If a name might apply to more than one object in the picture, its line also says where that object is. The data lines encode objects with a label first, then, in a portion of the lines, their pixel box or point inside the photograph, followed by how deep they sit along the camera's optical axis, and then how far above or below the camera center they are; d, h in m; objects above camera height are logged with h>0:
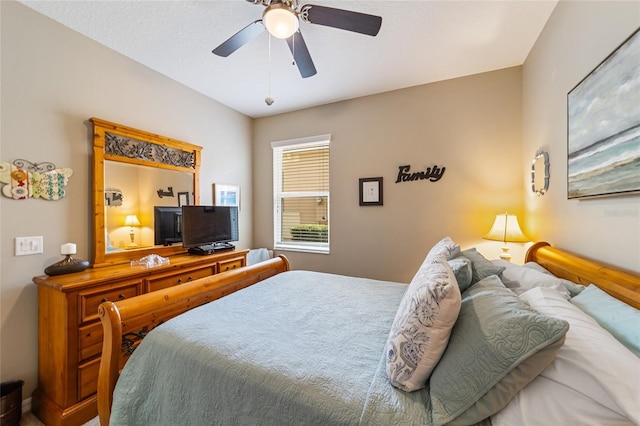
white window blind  3.48 +0.25
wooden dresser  1.58 -0.85
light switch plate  1.70 -0.24
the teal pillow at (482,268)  1.43 -0.34
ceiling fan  1.45 +1.15
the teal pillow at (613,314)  0.81 -0.38
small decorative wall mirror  1.93 +0.31
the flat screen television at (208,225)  2.60 -0.16
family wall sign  2.80 +0.42
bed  0.69 -0.58
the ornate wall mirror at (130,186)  2.08 +0.24
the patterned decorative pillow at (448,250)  1.52 -0.25
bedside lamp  2.21 -0.19
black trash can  1.51 -1.18
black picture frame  3.08 +0.25
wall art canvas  1.02 +0.40
